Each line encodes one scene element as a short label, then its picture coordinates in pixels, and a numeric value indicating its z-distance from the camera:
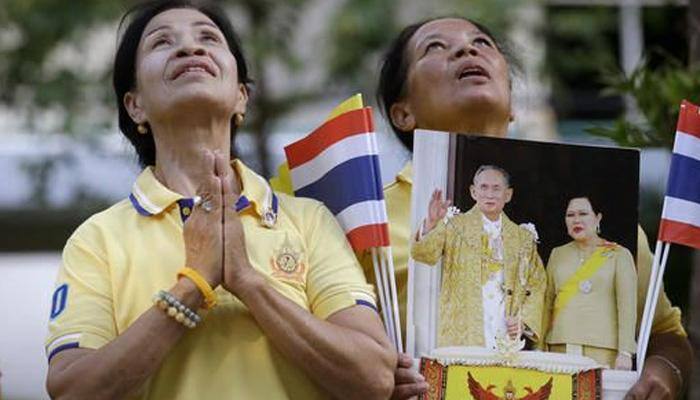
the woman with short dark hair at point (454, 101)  7.69
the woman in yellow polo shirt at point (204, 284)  6.61
